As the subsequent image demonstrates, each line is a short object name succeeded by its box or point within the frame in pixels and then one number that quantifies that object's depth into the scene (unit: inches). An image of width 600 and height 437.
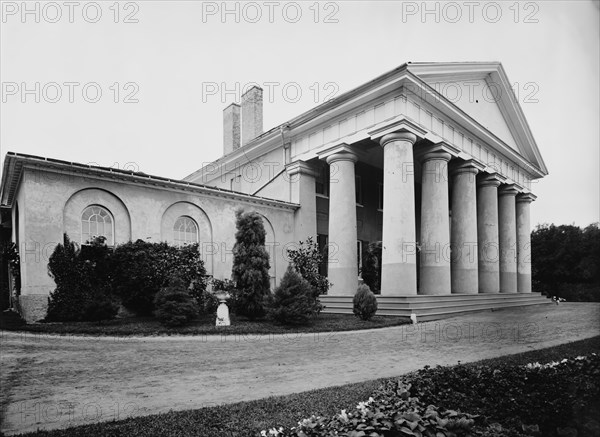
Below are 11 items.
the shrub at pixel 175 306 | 459.5
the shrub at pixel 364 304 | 548.1
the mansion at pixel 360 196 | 574.2
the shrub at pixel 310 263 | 733.5
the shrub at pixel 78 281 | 502.9
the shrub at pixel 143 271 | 566.6
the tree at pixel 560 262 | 1161.5
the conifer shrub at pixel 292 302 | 488.4
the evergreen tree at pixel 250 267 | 532.1
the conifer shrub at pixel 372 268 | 863.7
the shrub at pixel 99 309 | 490.0
